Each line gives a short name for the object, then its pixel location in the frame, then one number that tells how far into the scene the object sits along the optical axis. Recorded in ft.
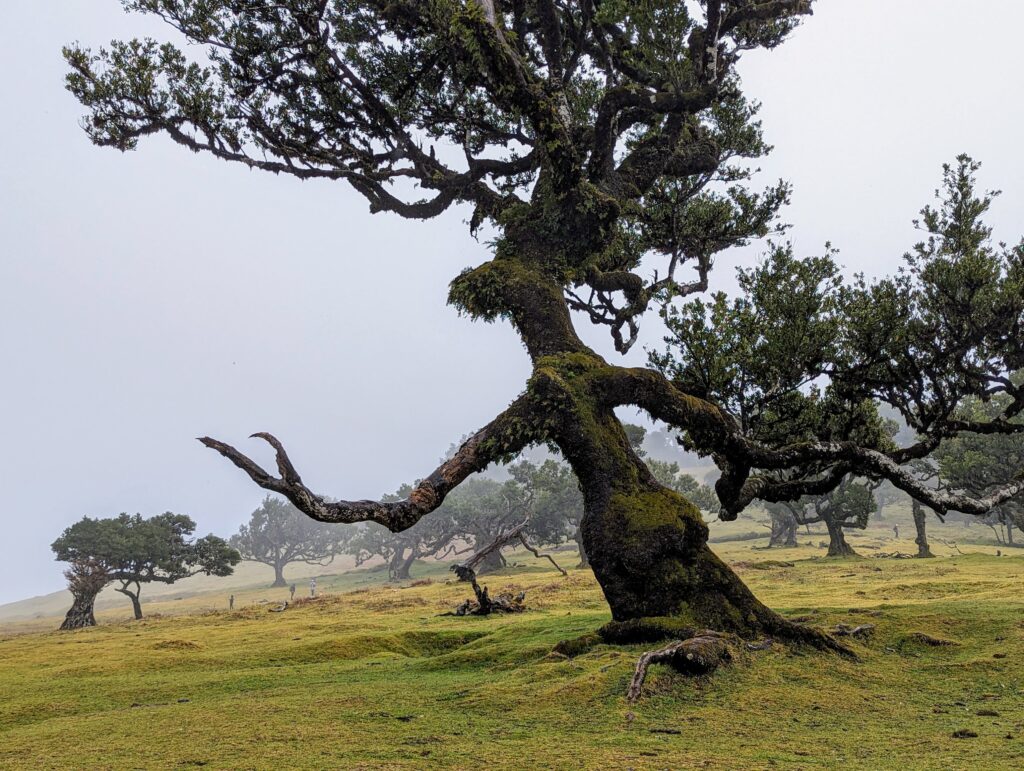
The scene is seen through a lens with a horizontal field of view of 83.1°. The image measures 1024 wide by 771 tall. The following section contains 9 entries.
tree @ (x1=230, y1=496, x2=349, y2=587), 333.62
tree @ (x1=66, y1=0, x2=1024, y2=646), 40.22
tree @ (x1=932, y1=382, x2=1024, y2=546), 120.67
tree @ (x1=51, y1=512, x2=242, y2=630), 141.38
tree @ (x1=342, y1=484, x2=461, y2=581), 261.65
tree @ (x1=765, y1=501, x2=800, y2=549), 218.79
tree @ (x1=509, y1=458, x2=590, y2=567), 236.22
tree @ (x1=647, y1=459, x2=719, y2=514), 213.05
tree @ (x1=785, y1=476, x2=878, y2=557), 144.66
